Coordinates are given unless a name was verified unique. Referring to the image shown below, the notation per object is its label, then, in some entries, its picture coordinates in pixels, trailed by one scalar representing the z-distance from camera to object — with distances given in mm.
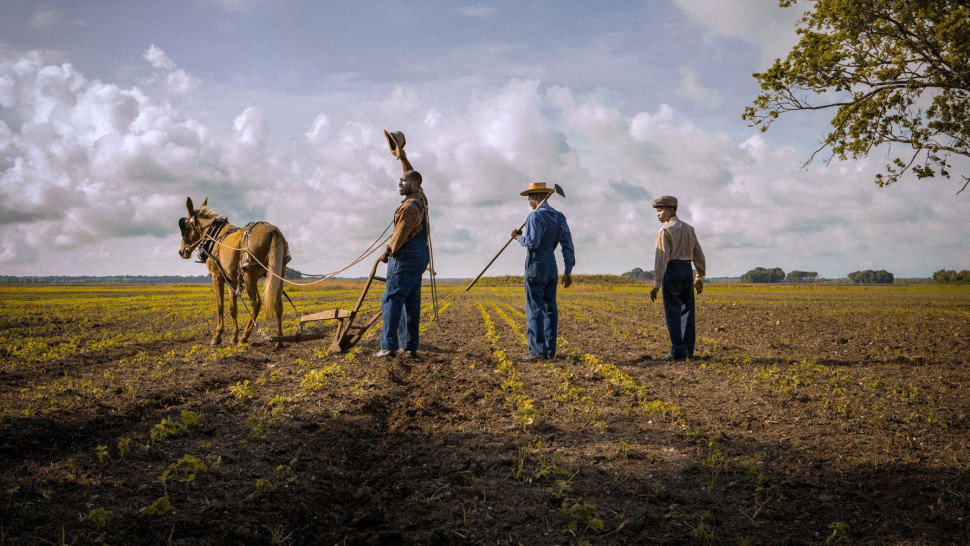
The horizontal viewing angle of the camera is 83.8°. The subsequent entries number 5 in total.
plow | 9023
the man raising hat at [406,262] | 8883
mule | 10891
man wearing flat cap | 9336
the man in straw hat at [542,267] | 9195
